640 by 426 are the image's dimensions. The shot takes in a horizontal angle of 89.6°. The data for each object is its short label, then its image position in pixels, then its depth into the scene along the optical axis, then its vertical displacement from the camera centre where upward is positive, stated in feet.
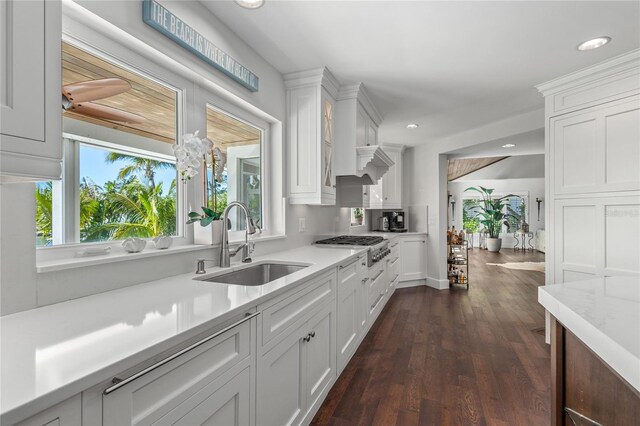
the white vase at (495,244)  33.35 -3.44
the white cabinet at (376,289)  10.62 -2.80
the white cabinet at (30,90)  2.25 +0.90
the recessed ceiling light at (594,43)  7.52 +4.00
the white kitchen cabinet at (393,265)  14.01 -2.52
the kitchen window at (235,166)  6.86 +1.09
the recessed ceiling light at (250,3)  6.02 +3.95
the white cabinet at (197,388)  2.51 -1.63
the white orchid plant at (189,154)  5.28 +0.94
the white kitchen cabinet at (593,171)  8.14 +1.09
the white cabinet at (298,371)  4.40 -2.62
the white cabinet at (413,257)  17.13 -2.50
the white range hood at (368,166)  10.53 +1.68
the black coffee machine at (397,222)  18.25 -0.62
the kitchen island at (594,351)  2.19 -1.05
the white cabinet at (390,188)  17.78 +1.28
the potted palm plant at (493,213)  33.78 -0.23
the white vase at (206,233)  6.12 -0.42
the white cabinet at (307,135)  9.17 +2.22
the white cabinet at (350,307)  7.50 -2.46
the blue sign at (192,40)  5.02 +3.07
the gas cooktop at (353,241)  10.39 -1.02
